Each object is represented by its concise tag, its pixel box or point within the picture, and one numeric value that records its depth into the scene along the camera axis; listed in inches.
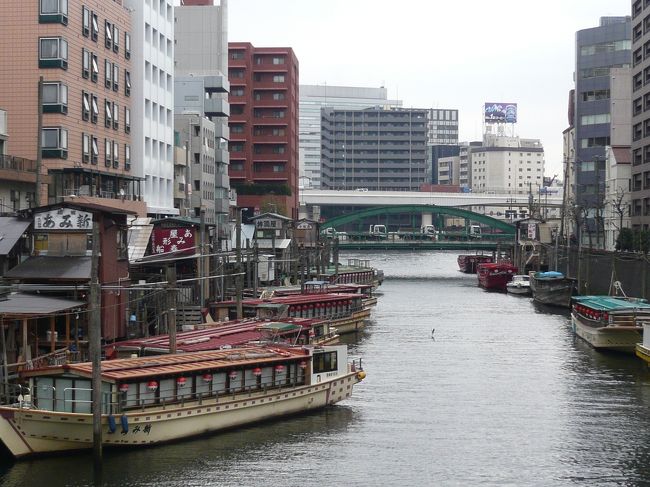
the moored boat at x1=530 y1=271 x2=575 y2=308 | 3688.5
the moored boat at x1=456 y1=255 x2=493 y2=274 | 6368.1
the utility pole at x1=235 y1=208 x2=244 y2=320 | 2181.3
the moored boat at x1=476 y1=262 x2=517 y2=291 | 4761.3
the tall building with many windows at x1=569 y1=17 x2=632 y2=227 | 5398.6
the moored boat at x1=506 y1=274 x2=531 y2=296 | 4448.8
